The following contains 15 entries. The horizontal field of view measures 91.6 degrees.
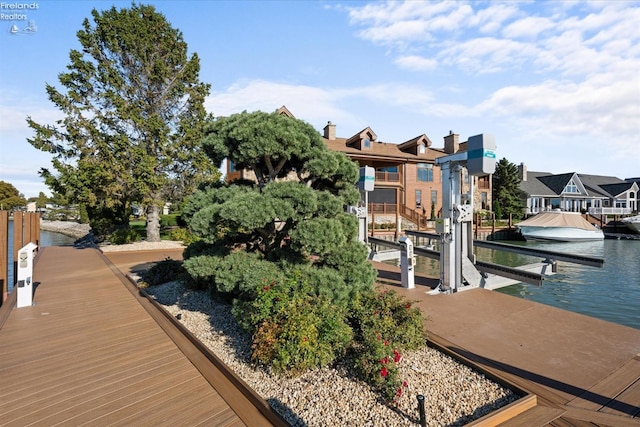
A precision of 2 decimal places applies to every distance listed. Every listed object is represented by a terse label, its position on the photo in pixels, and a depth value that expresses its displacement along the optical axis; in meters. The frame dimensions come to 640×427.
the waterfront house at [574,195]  35.78
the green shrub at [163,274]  7.54
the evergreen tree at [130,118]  13.63
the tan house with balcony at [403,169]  23.14
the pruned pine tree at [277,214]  4.14
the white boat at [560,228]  23.03
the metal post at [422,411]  2.40
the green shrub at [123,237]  15.91
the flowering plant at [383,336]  2.94
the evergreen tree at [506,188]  29.42
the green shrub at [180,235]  15.94
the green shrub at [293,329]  3.27
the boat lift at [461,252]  6.06
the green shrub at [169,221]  23.71
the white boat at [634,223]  27.43
